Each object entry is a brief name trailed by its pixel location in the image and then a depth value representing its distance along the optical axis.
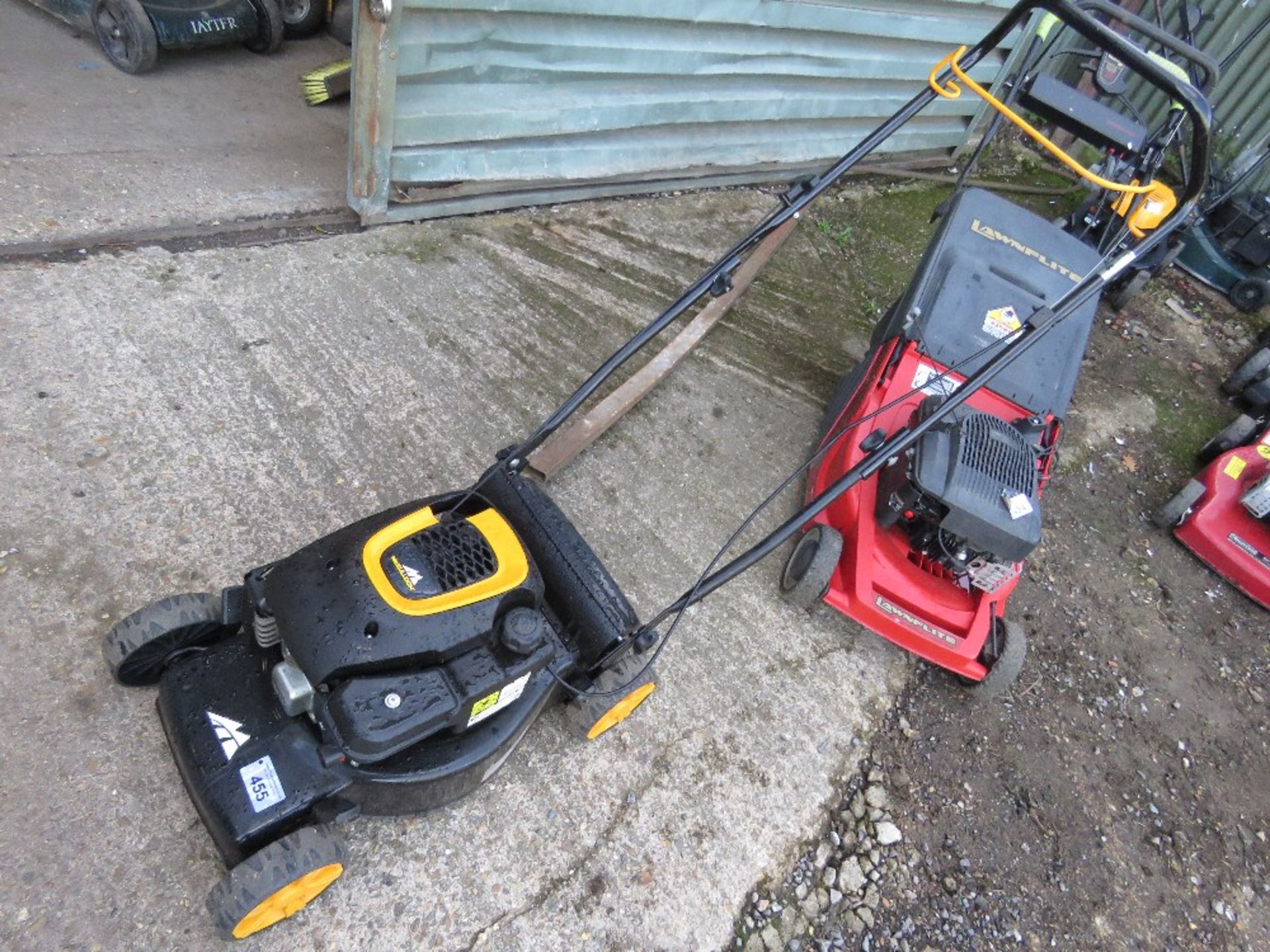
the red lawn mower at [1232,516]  3.21
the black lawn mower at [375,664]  1.47
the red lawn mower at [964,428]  2.12
